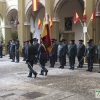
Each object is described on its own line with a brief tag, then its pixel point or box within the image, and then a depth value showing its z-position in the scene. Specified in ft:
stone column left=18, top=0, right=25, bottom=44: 46.03
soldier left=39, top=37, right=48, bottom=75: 21.71
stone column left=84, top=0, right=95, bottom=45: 31.80
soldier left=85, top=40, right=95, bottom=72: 24.61
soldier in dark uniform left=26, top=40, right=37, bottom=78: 20.62
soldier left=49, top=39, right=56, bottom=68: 28.99
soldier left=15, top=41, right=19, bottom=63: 35.07
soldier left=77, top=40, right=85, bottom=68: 27.99
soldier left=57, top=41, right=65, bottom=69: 27.45
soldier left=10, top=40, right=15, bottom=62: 35.66
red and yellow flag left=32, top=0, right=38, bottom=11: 40.63
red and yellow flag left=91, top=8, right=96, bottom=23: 30.28
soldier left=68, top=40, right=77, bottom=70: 26.41
